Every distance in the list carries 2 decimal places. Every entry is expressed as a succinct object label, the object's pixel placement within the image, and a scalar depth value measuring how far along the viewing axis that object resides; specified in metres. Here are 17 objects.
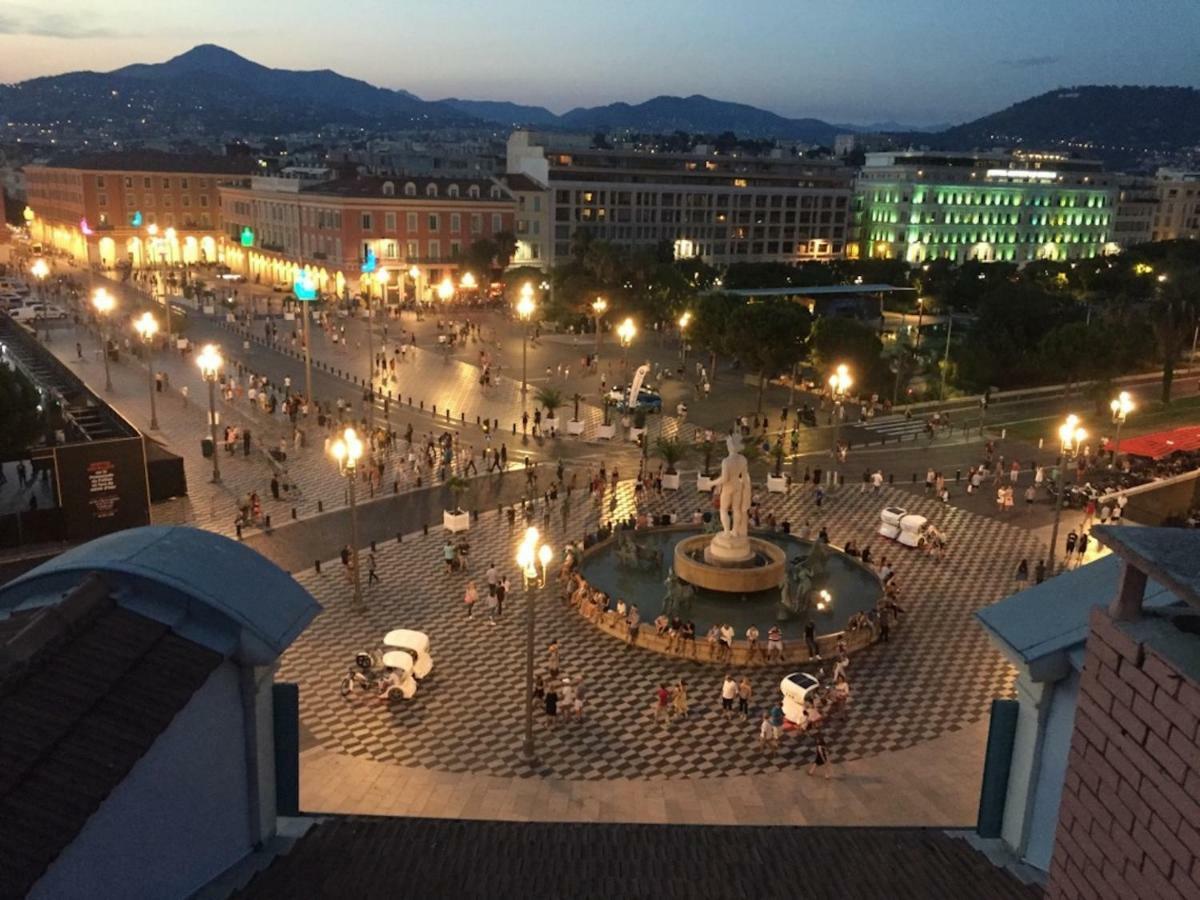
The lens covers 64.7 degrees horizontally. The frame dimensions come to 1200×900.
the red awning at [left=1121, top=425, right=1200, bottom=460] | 36.03
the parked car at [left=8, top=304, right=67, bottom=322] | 63.84
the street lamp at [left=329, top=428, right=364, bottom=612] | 22.47
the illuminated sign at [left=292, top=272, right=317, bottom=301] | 41.02
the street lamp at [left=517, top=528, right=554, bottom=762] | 15.40
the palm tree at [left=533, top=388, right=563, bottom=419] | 38.47
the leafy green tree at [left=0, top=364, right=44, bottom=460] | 25.81
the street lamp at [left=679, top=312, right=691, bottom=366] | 53.88
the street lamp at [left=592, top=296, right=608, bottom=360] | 57.34
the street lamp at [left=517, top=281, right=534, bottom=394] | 46.16
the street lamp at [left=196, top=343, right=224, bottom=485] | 32.44
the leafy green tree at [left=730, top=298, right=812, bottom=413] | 45.69
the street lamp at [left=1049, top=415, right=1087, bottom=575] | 26.33
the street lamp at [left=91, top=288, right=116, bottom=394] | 46.28
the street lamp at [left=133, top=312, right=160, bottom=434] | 39.06
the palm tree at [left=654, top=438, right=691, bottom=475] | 31.84
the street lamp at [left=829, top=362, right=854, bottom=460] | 31.55
